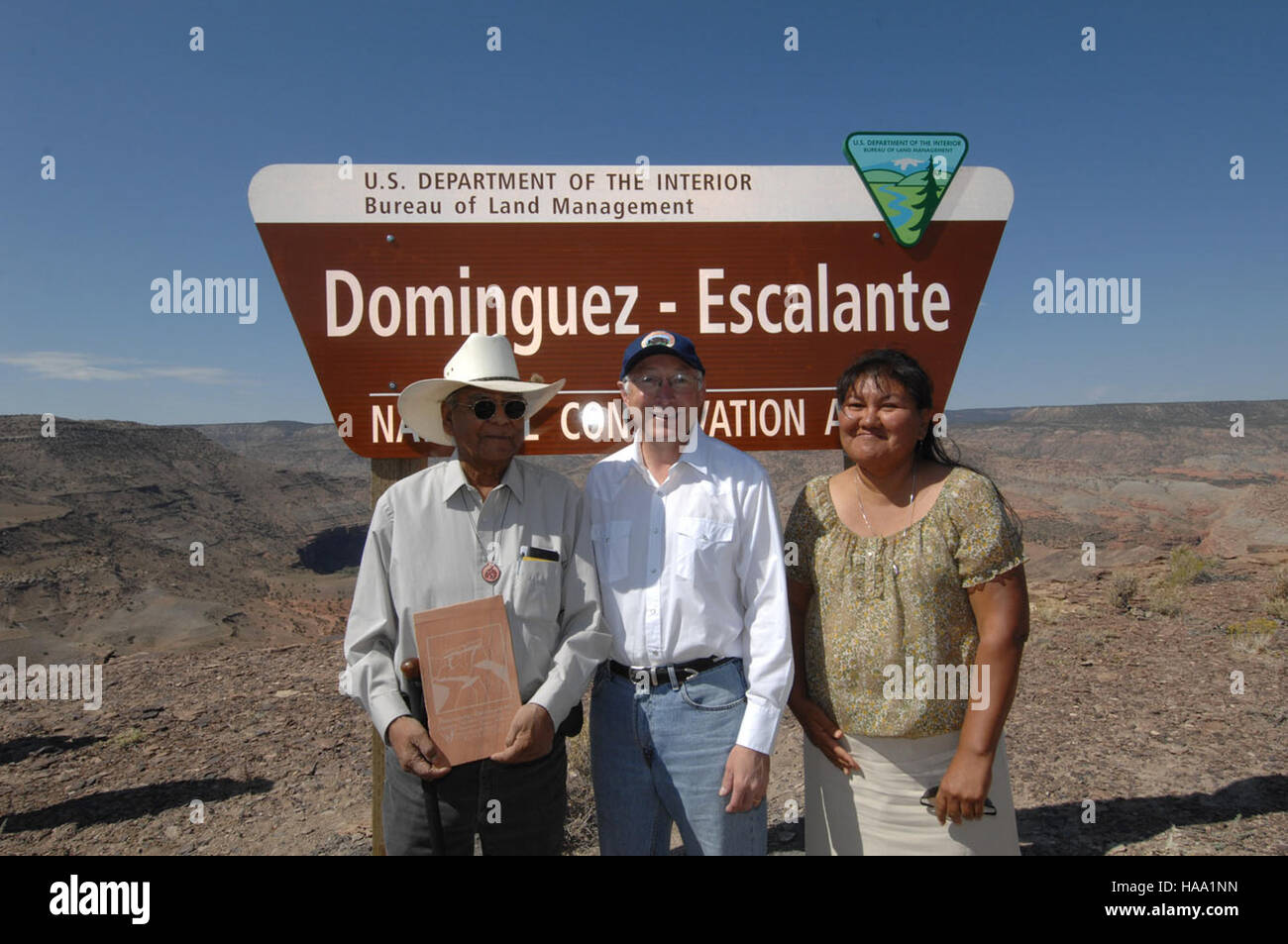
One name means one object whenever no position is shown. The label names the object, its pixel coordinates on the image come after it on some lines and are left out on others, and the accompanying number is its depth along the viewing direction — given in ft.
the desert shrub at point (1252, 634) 20.52
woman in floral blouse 6.82
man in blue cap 6.91
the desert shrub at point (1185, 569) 29.48
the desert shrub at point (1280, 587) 25.58
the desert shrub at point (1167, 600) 25.26
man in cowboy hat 7.02
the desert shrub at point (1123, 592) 26.58
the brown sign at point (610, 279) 9.39
